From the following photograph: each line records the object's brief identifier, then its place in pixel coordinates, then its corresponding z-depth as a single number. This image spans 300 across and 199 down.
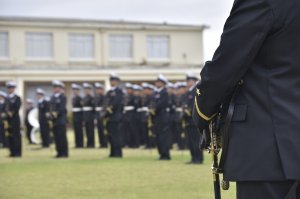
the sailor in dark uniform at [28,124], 26.05
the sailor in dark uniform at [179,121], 19.99
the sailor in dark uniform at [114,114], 16.64
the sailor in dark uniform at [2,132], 22.07
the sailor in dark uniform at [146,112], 21.33
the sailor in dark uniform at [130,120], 22.08
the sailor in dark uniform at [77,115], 22.92
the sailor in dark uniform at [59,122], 17.33
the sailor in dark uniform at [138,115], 21.84
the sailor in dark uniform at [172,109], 19.04
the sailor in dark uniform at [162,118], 15.75
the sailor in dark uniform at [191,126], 14.25
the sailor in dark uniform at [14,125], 18.22
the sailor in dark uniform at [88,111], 22.41
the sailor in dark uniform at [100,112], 22.12
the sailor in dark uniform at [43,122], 22.72
